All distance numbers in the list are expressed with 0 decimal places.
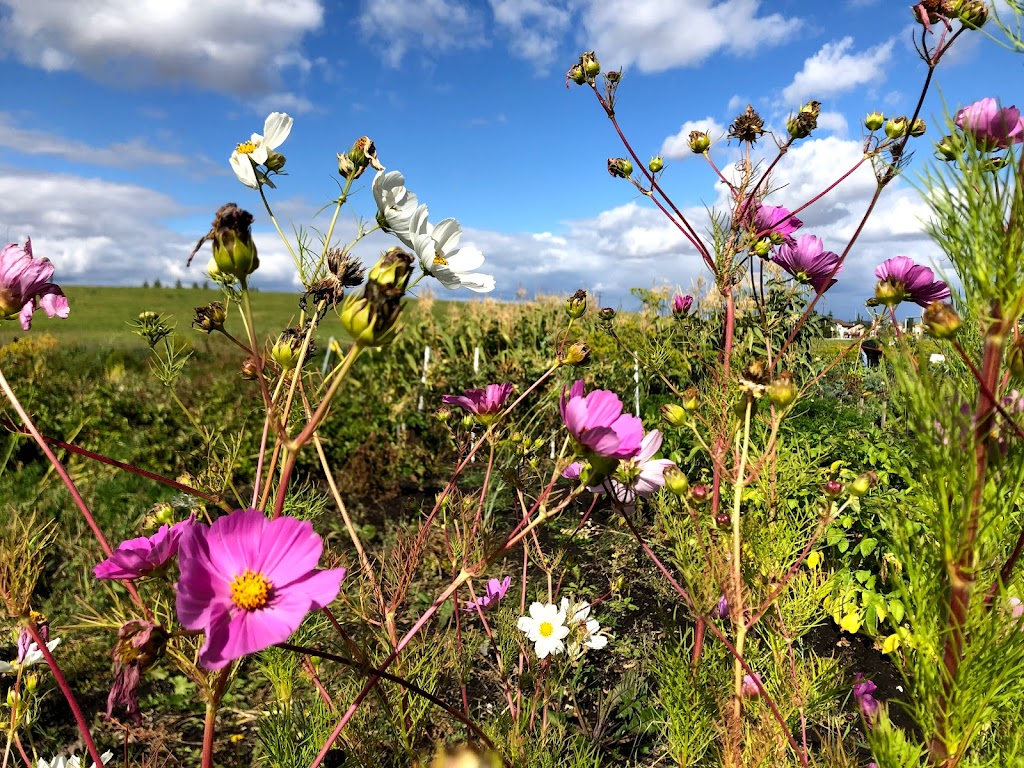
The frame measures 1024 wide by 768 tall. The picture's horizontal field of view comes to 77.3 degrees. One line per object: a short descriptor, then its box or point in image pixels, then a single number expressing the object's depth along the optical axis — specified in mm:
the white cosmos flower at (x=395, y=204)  778
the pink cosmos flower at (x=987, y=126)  630
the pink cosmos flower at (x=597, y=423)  689
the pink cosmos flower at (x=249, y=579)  490
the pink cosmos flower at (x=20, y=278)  727
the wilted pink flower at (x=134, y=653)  503
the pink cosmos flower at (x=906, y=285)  882
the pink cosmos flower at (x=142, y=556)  582
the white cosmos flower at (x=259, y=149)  794
